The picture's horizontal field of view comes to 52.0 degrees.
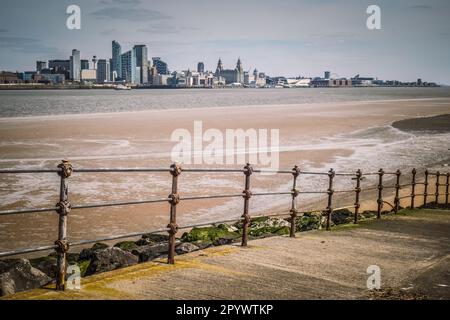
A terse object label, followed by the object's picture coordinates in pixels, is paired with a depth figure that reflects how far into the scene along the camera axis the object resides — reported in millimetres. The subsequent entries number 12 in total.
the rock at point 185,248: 9243
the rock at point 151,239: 12398
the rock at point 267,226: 12211
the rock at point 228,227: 13428
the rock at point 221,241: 10508
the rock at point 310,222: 13555
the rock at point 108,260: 8094
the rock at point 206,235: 11975
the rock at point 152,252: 8969
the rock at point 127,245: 12227
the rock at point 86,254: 10403
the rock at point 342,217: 14125
